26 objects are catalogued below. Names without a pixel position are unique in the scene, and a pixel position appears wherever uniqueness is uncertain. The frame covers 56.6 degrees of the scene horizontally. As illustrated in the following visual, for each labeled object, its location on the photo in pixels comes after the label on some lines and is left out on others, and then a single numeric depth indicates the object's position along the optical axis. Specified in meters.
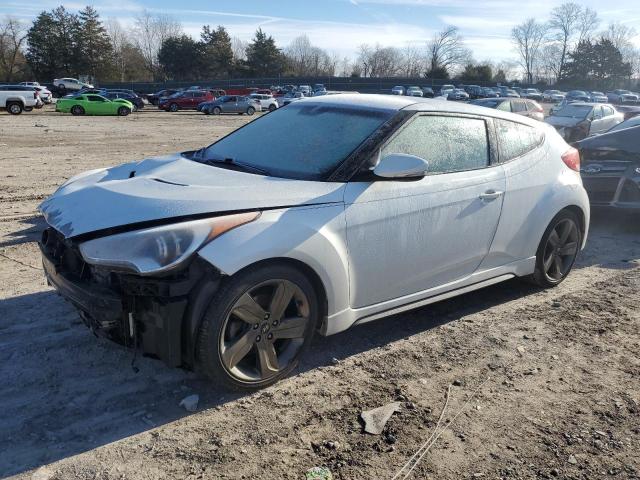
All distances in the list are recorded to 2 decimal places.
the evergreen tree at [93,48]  84.69
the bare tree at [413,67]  131.76
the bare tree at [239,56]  100.90
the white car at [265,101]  47.06
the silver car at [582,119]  17.27
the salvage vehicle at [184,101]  46.00
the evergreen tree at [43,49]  83.38
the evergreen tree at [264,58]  96.31
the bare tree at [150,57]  109.06
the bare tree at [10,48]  92.56
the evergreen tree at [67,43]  83.69
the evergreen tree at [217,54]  97.06
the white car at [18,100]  34.34
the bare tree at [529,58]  135.75
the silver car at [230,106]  42.53
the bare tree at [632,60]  107.00
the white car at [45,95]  42.33
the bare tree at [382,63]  131.50
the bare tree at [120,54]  94.26
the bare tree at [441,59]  125.06
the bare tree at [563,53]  121.10
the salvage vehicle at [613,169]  7.73
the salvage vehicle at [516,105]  19.24
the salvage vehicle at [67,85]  60.88
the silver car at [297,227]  3.14
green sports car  36.50
